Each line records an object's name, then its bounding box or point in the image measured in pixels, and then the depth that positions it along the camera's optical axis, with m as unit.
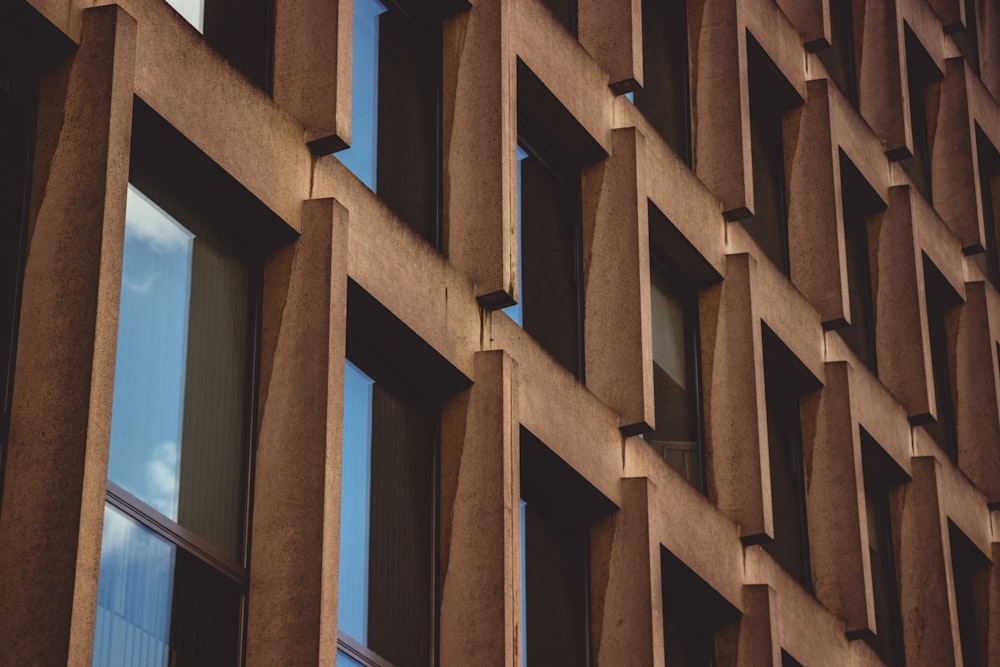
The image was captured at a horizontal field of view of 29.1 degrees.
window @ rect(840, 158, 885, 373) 28.94
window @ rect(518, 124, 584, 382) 20.03
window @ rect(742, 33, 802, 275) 26.41
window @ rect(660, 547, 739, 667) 20.92
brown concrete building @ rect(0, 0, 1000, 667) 12.71
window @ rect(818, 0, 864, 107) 30.56
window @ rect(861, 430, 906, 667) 26.67
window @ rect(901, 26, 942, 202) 33.62
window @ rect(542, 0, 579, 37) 21.75
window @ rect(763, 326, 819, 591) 24.69
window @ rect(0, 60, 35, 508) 12.25
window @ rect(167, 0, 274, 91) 15.28
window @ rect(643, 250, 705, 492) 22.17
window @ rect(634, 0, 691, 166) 23.77
